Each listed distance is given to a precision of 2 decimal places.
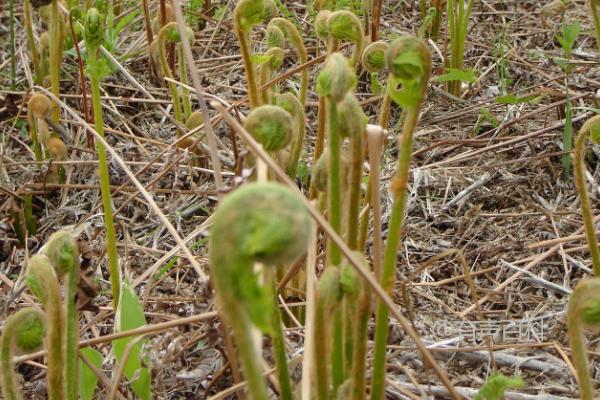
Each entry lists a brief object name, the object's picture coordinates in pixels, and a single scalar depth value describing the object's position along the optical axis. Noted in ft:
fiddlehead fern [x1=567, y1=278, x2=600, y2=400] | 2.59
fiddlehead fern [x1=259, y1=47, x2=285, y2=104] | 3.72
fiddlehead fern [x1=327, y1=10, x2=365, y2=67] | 3.36
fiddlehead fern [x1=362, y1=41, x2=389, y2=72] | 3.49
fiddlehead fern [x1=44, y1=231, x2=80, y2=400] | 2.76
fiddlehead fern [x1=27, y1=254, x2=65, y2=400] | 2.72
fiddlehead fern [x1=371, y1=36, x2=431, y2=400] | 2.61
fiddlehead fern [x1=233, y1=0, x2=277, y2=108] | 3.33
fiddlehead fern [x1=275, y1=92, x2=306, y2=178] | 3.47
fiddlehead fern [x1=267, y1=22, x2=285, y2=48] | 3.85
